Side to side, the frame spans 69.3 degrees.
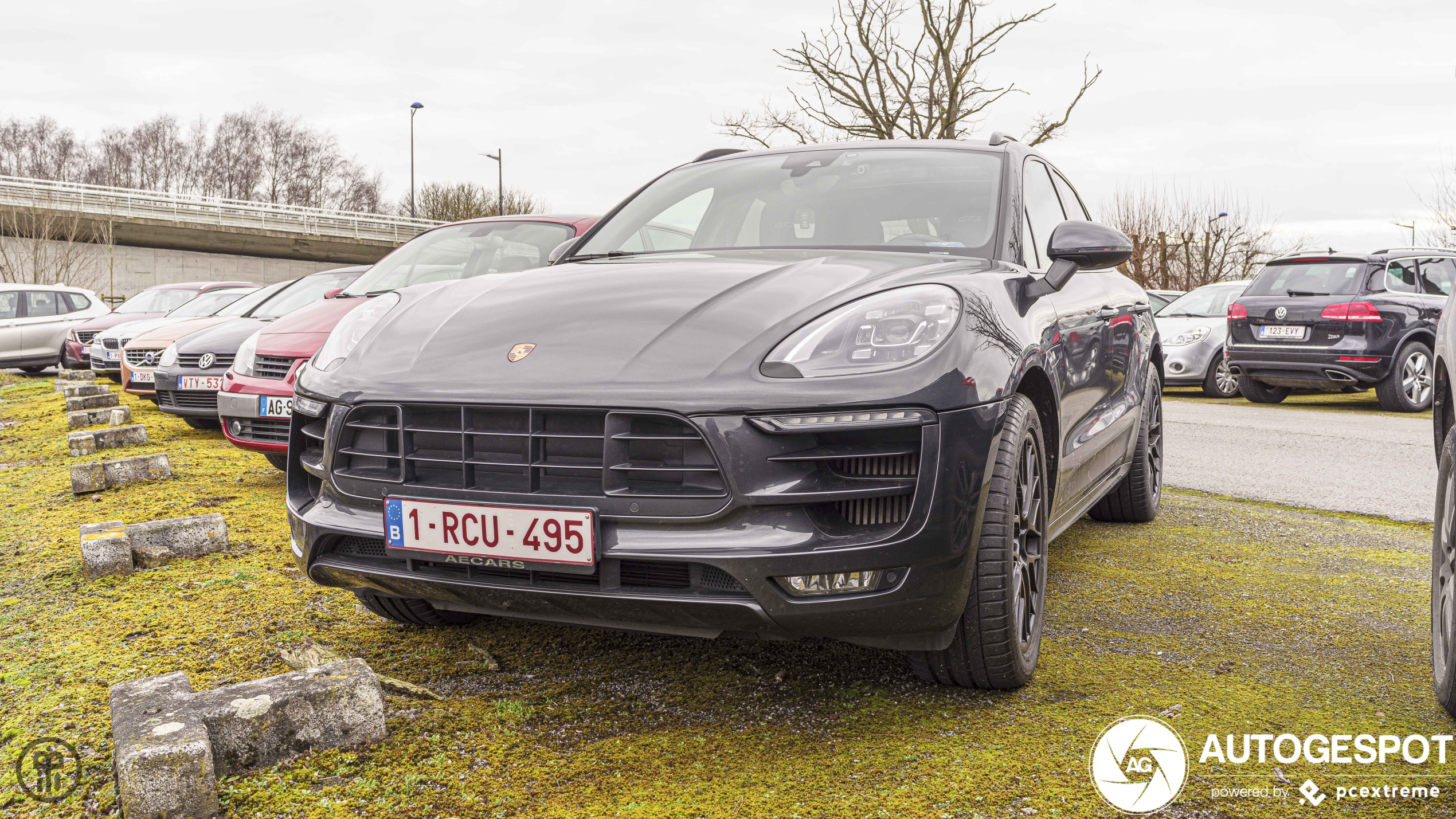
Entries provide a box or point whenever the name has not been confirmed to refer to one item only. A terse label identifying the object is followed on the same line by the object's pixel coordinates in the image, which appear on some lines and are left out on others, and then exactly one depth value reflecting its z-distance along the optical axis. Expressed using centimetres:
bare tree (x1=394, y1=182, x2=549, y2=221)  5628
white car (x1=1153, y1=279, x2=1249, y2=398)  1385
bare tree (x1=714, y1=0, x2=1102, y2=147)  1950
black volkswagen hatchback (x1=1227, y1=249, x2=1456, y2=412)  1123
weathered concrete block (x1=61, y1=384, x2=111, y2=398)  1057
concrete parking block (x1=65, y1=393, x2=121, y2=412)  999
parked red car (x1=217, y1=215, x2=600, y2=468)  552
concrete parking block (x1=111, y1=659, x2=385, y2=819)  196
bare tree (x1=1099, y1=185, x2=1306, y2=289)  3850
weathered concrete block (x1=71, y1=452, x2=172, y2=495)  573
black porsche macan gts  217
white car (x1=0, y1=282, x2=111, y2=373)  1744
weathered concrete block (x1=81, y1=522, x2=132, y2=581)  376
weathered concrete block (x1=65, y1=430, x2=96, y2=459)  734
